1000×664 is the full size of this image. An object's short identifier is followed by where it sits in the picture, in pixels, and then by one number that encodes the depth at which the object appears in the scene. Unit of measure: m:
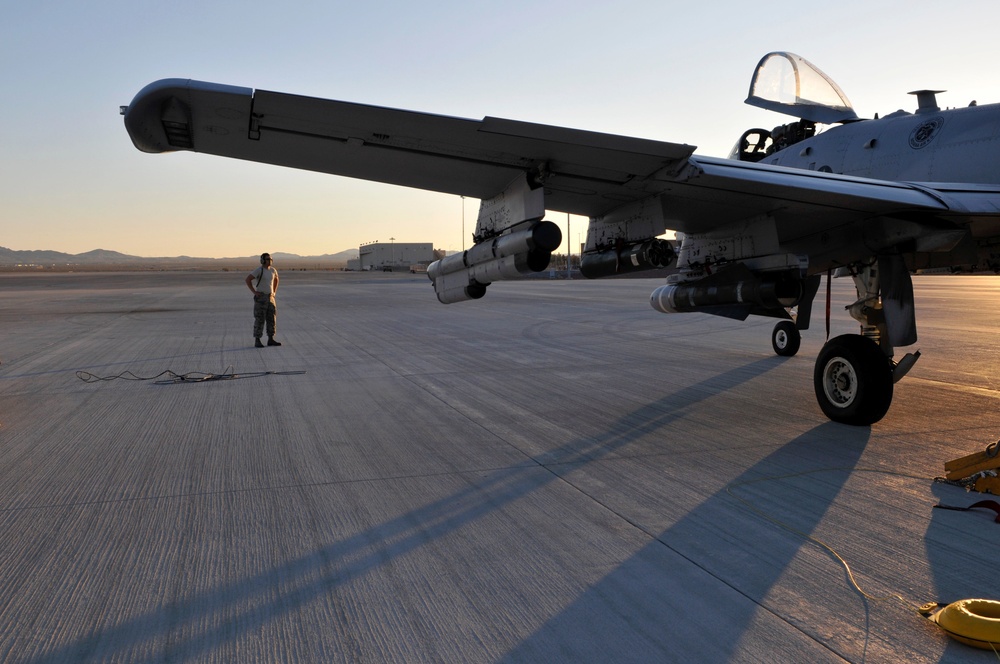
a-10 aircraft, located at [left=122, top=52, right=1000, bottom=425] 5.67
